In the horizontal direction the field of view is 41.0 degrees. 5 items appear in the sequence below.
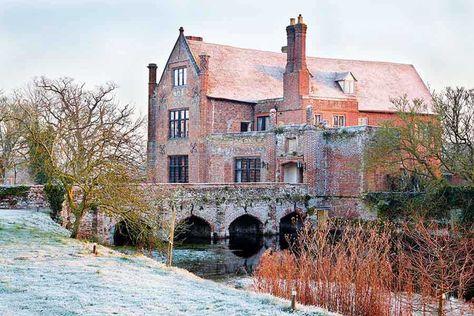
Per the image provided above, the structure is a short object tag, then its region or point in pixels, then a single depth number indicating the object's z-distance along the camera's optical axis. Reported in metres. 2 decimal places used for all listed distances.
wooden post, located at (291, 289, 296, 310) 11.77
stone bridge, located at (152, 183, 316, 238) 31.61
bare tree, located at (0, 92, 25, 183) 38.75
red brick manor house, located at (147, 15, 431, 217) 35.59
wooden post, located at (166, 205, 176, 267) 17.38
